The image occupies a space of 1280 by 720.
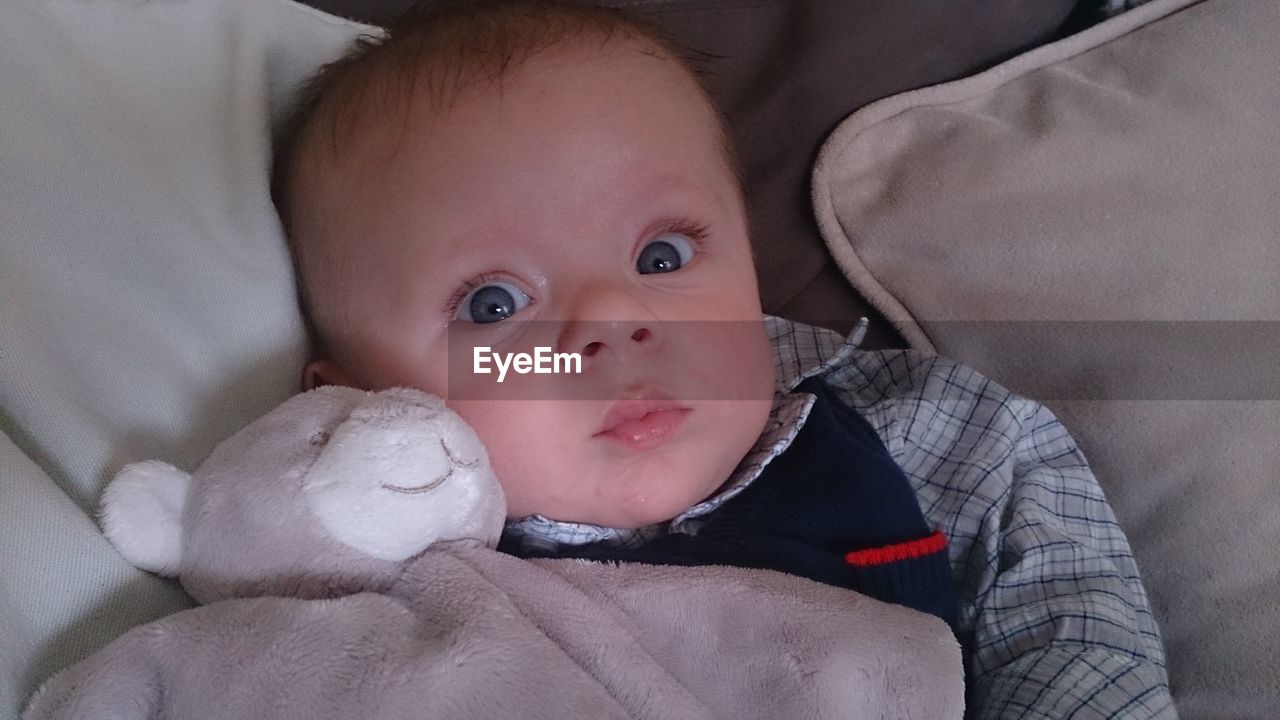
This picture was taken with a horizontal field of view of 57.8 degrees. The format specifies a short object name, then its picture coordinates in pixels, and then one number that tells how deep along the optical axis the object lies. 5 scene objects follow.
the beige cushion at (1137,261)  0.31
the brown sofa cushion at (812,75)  0.39
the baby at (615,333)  0.27
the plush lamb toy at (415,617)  0.20
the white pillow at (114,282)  0.22
